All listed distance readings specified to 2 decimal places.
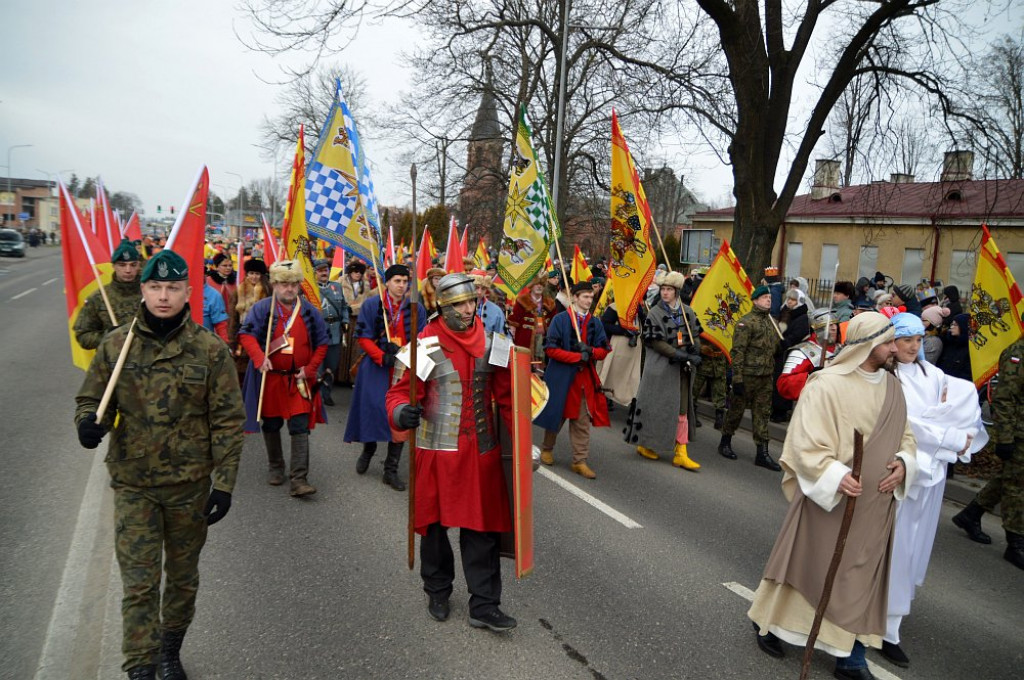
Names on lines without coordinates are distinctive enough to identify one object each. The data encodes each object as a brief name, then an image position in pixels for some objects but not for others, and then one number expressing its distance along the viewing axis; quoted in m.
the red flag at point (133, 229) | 10.22
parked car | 44.25
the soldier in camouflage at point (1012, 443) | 5.56
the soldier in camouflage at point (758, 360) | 7.77
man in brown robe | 3.60
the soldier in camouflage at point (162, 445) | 3.14
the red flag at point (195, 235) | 4.39
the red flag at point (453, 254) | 12.78
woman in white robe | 3.89
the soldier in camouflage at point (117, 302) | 5.23
